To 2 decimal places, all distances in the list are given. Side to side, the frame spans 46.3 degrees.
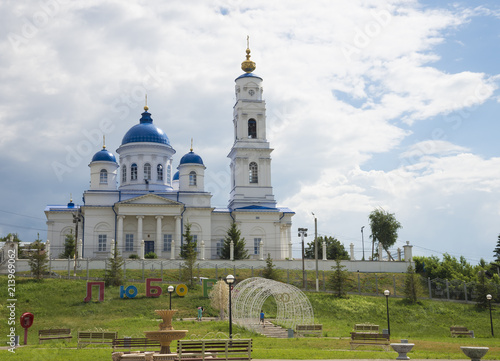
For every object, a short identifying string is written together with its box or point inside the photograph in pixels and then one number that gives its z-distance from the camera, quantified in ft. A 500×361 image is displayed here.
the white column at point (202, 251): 187.11
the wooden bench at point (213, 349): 54.95
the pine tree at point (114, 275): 145.48
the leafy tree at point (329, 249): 240.73
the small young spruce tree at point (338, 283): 148.87
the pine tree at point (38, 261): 145.07
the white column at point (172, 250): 181.09
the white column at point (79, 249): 174.40
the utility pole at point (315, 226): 168.72
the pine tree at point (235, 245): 191.21
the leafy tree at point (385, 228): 253.03
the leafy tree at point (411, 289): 146.30
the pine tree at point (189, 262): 153.07
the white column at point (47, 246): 166.58
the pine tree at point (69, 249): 187.52
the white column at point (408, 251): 188.20
